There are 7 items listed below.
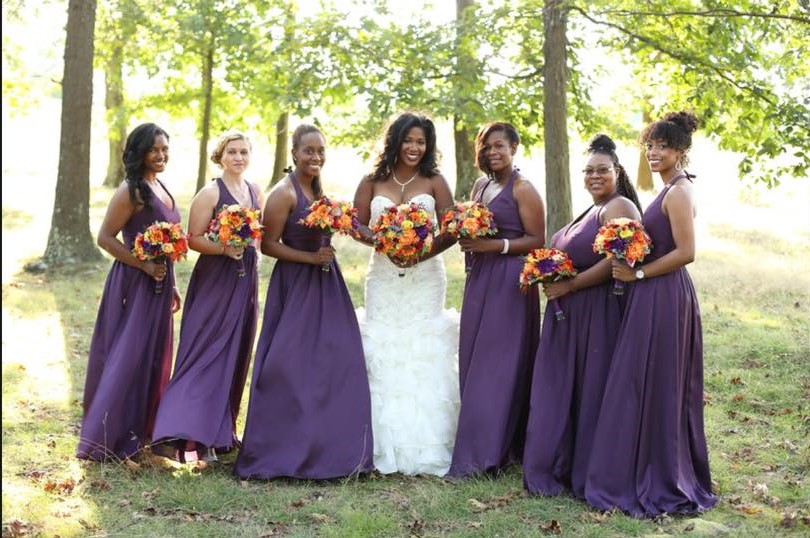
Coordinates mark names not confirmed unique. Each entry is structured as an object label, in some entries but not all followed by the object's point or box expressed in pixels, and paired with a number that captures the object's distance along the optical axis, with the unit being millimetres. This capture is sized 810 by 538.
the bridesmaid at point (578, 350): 6285
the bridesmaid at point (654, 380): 5938
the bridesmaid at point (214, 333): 6727
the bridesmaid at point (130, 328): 6875
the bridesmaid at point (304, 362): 6746
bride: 6980
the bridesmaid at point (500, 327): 6824
